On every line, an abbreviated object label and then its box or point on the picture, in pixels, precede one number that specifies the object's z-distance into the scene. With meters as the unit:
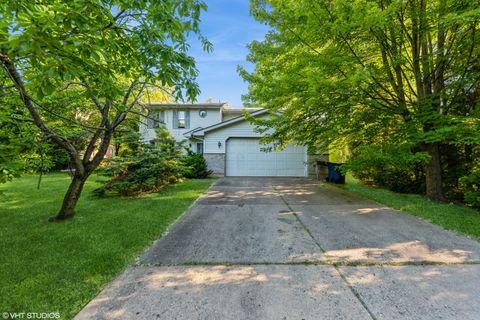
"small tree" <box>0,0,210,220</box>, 1.85
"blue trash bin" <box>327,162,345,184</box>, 10.74
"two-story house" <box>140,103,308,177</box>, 13.62
